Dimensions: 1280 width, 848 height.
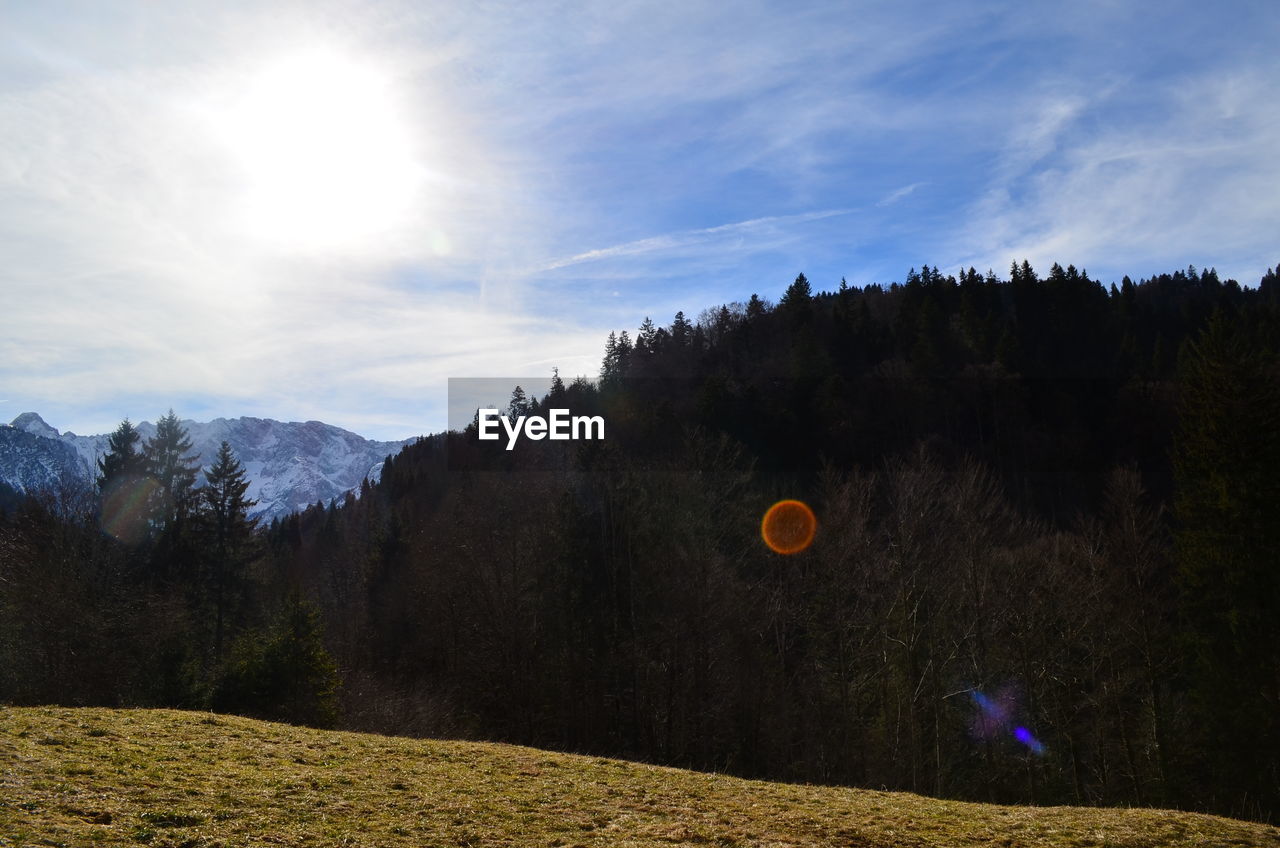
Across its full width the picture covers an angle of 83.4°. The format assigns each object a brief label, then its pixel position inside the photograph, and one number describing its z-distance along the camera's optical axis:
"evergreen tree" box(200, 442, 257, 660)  44.56
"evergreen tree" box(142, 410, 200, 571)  46.66
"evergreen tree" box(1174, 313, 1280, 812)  21.91
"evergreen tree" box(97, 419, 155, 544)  48.19
